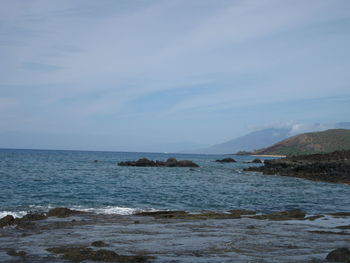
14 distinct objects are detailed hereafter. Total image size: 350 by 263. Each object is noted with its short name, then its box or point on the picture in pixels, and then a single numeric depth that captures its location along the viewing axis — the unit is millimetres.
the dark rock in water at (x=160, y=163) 86575
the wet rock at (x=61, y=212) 20734
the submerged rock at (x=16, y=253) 11586
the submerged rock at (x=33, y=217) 19031
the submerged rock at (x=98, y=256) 11156
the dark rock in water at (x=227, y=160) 128375
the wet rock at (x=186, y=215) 20516
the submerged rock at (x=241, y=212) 22217
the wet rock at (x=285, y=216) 20250
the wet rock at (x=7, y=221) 17227
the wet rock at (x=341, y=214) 21561
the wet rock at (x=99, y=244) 12938
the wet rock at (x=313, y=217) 19828
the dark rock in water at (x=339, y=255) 11091
